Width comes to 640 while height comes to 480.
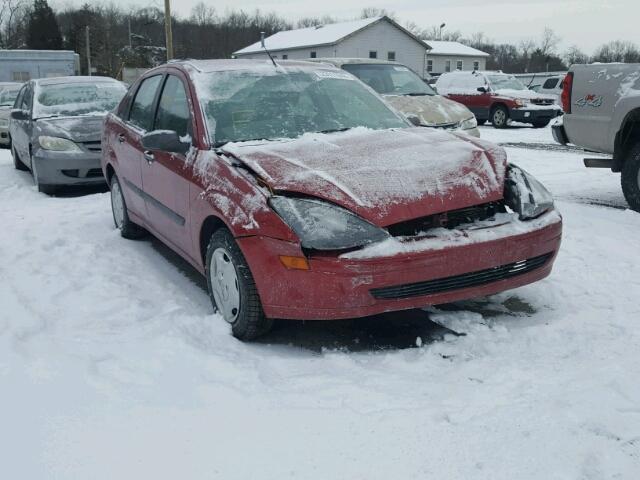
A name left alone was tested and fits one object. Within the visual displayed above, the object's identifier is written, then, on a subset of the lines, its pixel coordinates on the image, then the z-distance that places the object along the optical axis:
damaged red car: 3.12
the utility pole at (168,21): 22.95
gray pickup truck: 6.16
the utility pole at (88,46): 58.67
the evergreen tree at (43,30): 65.19
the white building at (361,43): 47.27
